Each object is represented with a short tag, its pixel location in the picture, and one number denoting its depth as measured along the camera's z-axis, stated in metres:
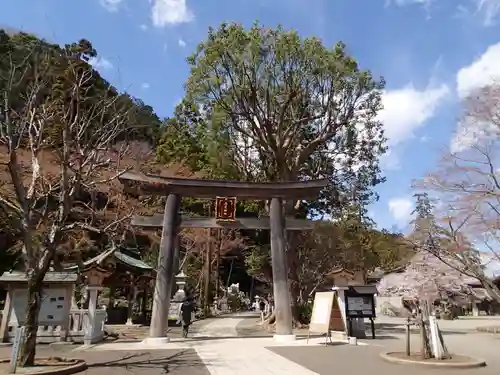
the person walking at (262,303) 35.71
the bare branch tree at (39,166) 8.92
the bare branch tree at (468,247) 5.70
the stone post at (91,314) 14.09
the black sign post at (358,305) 15.84
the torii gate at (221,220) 14.80
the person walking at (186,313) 16.38
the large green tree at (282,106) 20.62
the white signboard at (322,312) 13.27
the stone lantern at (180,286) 26.75
